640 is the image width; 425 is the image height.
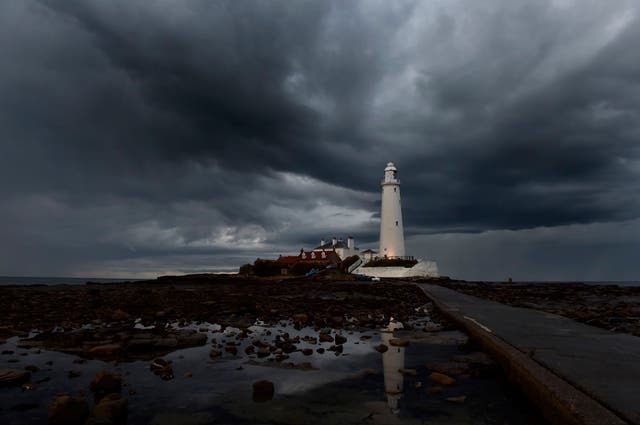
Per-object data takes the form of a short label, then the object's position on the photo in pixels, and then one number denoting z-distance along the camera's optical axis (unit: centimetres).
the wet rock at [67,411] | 356
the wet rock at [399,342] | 774
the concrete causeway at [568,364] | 343
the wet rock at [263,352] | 672
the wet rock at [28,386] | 470
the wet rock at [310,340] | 801
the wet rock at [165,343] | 720
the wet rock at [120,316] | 1118
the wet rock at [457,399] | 438
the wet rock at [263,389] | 450
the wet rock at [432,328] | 985
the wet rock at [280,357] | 632
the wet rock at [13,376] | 482
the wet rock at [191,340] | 754
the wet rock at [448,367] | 567
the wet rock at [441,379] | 508
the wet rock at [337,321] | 1042
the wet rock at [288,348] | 699
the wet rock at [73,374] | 522
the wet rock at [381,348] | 713
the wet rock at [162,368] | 531
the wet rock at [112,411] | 365
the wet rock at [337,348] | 709
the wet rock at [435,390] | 471
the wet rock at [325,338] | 823
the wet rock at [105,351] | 647
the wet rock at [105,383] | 465
